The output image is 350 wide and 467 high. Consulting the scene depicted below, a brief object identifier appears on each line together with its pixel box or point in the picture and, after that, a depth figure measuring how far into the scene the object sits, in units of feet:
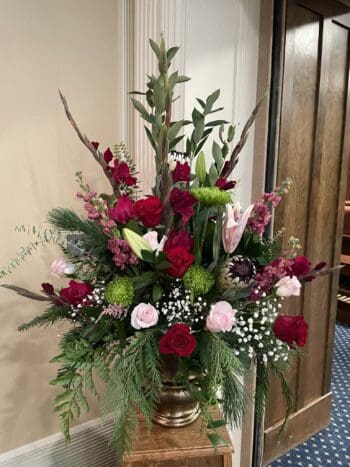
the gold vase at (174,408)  4.09
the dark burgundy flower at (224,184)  3.81
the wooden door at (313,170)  6.33
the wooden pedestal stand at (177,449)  3.98
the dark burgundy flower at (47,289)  3.81
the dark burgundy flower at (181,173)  3.60
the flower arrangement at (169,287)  3.35
